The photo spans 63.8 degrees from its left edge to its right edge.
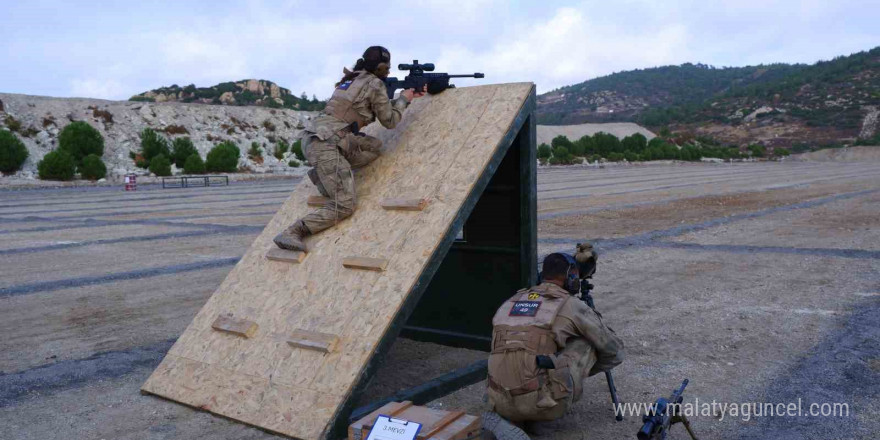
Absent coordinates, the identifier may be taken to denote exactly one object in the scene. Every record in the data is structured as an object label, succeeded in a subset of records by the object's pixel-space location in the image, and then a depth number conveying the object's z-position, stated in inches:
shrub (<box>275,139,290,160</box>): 2331.6
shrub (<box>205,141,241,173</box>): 1669.5
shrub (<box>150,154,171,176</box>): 1553.9
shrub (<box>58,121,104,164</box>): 1672.0
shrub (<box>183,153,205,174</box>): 1594.5
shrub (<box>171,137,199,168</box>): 1737.2
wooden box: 129.6
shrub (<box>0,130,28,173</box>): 1526.8
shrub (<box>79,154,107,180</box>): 1471.5
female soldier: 200.2
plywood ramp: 162.2
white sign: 128.9
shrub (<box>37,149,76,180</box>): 1414.9
